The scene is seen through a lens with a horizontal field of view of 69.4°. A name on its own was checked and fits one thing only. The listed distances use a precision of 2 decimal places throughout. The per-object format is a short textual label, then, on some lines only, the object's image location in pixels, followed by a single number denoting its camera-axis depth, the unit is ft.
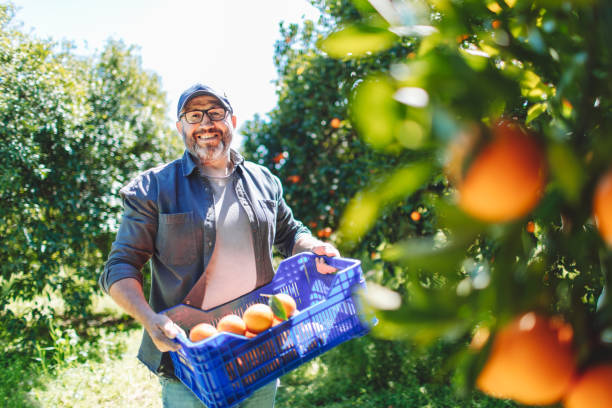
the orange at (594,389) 1.30
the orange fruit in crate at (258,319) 5.49
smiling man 6.00
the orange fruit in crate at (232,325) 5.51
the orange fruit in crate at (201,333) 5.43
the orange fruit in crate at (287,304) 5.88
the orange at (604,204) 1.15
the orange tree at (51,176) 13.32
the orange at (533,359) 1.34
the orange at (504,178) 1.20
